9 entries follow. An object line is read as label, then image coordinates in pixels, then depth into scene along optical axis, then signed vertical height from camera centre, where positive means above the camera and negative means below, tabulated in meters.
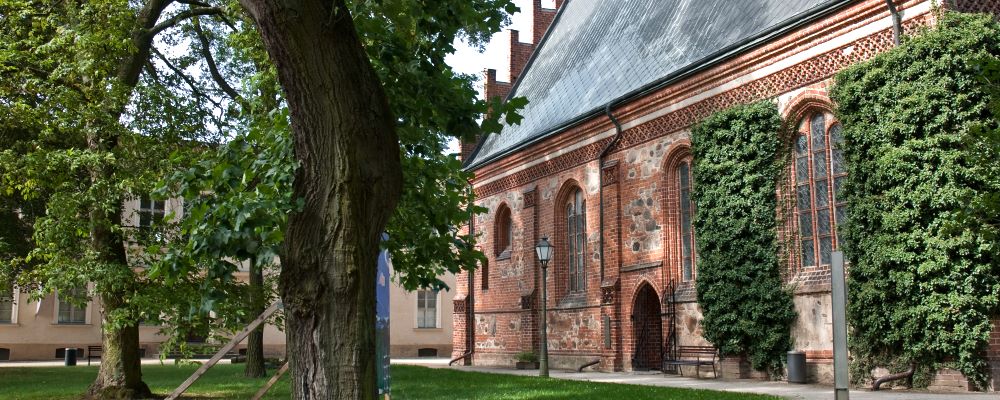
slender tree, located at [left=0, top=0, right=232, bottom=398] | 12.12 +2.24
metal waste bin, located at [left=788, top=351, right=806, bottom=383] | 15.10 -1.09
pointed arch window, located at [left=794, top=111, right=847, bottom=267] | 15.41 +2.00
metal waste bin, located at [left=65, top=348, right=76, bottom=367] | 30.02 -1.72
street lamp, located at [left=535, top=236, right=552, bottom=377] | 18.56 +0.86
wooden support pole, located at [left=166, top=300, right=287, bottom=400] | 9.39 -0.44
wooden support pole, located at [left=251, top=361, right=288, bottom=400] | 9.79 -0.84
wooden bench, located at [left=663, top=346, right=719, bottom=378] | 17.48 -1.09
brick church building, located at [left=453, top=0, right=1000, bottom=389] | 15.59 +3.19
